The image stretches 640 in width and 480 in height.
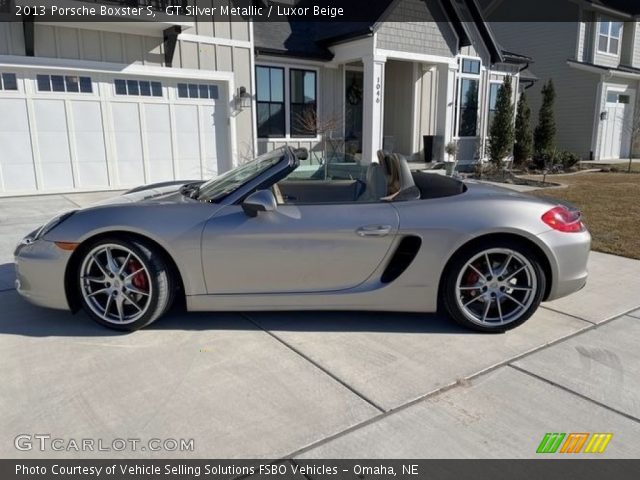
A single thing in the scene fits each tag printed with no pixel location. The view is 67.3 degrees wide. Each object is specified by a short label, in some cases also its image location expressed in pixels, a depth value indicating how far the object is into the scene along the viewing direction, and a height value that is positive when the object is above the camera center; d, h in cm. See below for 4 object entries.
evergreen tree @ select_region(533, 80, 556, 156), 1698 +30
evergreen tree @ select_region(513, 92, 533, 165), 1545 +2
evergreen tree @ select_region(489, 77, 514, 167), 1437 +27
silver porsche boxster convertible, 328 -80
